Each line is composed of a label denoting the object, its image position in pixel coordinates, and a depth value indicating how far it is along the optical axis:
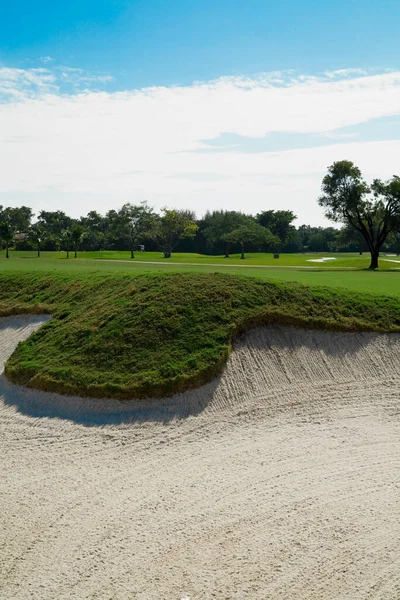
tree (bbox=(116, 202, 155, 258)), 85.44
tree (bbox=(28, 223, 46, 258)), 86.24
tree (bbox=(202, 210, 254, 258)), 90.94
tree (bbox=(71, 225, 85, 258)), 80.50
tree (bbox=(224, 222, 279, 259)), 81.44
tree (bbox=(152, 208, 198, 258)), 82.44
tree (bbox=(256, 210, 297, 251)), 109.75
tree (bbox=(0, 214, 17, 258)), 80.81
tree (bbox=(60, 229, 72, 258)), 86.00
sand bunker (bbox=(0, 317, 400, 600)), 7.02
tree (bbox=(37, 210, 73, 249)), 110.99
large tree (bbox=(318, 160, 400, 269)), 52.22
